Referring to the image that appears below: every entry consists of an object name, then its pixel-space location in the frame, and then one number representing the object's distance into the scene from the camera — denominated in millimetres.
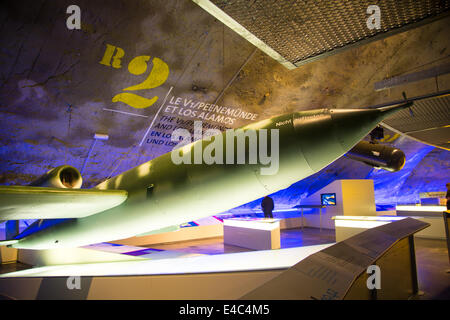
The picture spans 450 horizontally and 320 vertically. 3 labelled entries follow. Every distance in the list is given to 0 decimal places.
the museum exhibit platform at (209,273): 2277
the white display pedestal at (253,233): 7008
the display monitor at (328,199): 10453
